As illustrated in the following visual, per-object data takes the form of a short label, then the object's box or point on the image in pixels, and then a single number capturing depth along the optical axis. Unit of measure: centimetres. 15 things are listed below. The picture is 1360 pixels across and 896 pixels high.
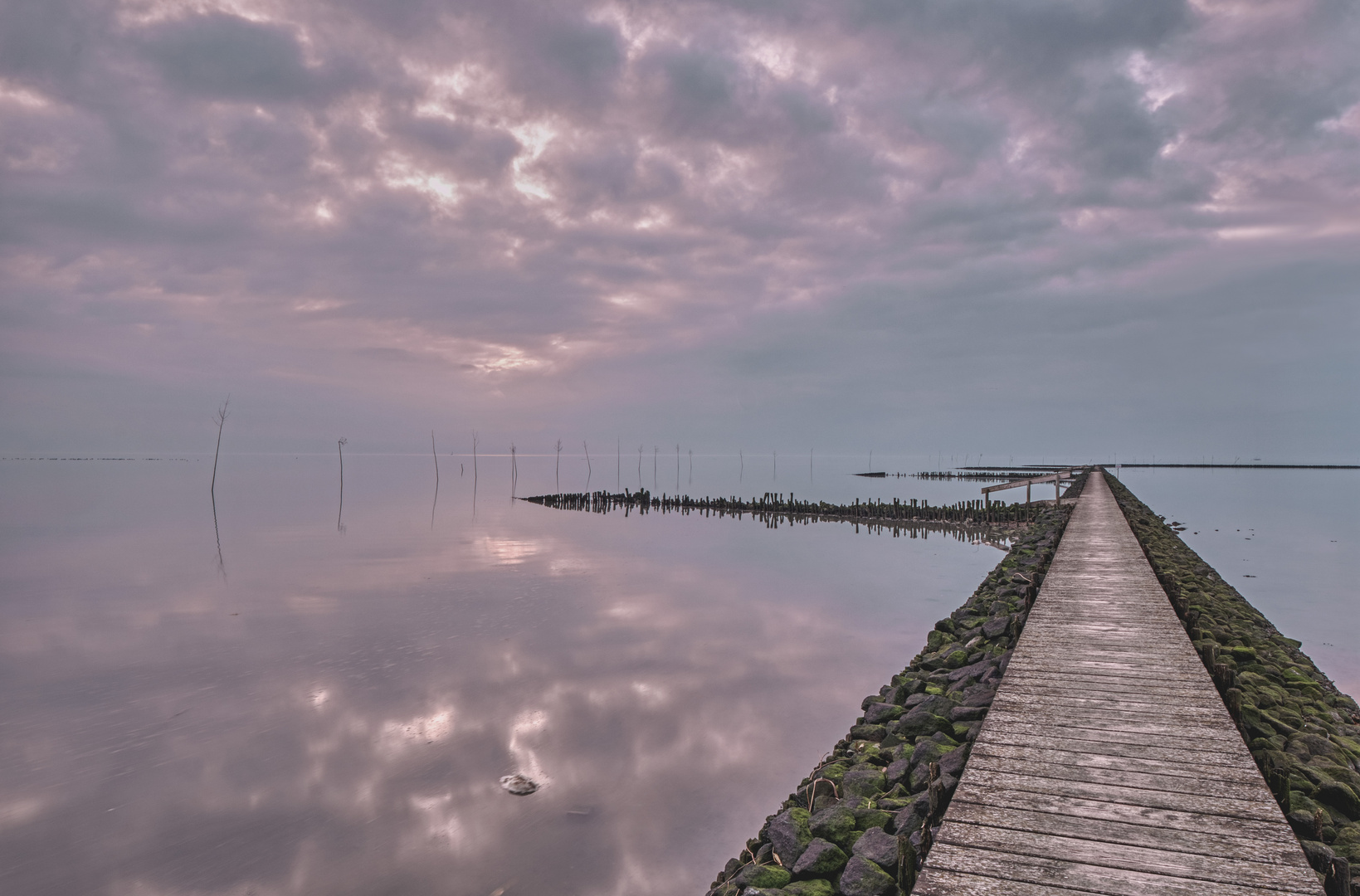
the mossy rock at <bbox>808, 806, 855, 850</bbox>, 497
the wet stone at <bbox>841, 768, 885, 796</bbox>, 585
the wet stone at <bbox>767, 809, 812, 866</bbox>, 494
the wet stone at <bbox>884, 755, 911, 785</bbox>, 582
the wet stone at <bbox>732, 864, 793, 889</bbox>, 451
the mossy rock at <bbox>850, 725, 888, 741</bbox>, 748
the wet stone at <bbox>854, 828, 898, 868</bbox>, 425
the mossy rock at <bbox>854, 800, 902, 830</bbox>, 505
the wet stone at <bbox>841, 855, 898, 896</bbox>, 396
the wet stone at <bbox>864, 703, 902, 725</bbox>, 793
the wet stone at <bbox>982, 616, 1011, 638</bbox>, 939
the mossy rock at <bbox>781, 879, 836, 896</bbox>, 425
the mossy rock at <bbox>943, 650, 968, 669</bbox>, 911
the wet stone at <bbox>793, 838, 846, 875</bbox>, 451
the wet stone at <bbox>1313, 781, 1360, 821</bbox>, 498
